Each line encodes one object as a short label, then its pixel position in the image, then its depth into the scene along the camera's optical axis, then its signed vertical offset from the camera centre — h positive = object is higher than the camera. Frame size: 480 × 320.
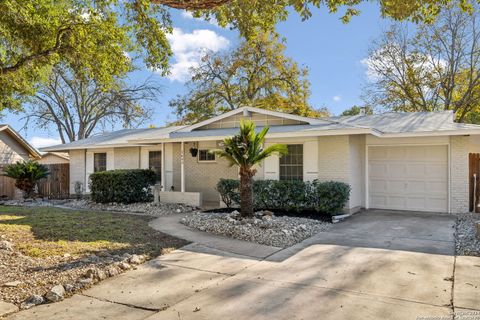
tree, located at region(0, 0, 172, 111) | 9.58 +3.59
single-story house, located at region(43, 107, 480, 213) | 12.09 +0.44
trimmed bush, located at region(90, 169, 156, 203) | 14.94 -0.67
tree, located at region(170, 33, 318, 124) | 29.45 +6.95
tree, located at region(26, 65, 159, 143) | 33.72 +6.08
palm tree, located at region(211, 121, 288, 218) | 10.16 +0.41
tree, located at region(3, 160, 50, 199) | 17.91 -0.22
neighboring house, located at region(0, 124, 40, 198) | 23.84 +1.50
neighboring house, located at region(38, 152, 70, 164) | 36.28 +1.14
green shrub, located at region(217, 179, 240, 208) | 13.12 -0.78
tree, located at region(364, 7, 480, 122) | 24.48 +7.15
